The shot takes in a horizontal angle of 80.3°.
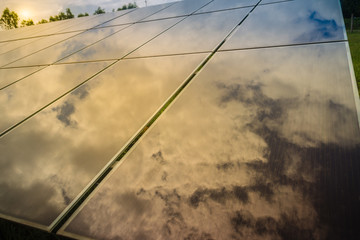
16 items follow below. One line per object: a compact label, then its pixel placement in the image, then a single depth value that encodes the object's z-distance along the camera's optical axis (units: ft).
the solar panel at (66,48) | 11.06
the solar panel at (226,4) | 12.29
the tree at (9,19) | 163.73
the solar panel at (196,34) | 8.16
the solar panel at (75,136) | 3.52
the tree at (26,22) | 172.61
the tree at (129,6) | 227.87
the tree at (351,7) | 78.67
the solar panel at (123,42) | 9.54
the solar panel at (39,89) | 6.42
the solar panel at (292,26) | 6.59
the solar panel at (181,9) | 13.96
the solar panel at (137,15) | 15.94
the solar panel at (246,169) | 2.55
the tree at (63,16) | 201.52
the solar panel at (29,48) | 13.21
